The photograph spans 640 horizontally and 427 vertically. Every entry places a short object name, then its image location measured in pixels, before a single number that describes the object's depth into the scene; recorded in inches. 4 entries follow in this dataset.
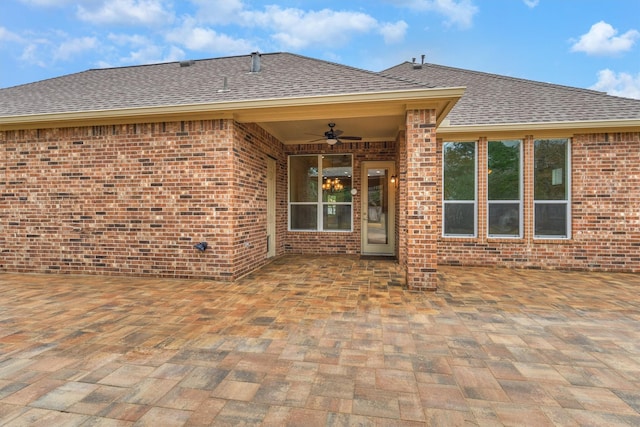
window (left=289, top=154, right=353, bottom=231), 303.9
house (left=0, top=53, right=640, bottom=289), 187.3
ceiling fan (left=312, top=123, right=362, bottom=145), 228.0
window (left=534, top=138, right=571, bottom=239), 236.8
